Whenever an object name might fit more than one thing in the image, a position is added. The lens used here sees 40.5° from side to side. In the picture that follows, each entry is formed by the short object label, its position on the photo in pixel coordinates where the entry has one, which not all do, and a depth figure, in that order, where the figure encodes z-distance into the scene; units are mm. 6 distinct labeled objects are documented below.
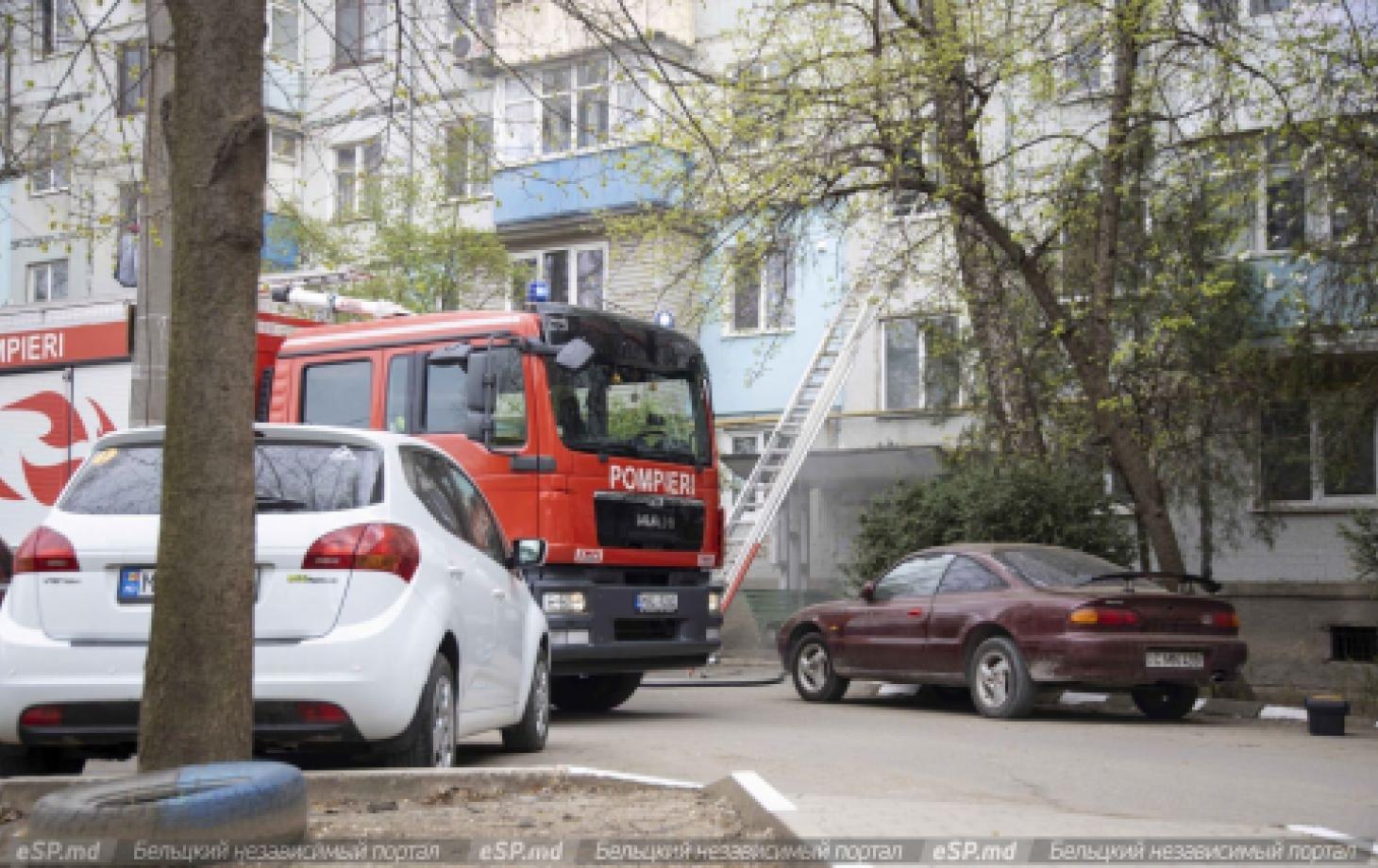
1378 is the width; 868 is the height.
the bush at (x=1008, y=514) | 20422
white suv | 8641
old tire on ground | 6055
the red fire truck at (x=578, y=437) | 13641
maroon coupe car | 14680
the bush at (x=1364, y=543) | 19703
